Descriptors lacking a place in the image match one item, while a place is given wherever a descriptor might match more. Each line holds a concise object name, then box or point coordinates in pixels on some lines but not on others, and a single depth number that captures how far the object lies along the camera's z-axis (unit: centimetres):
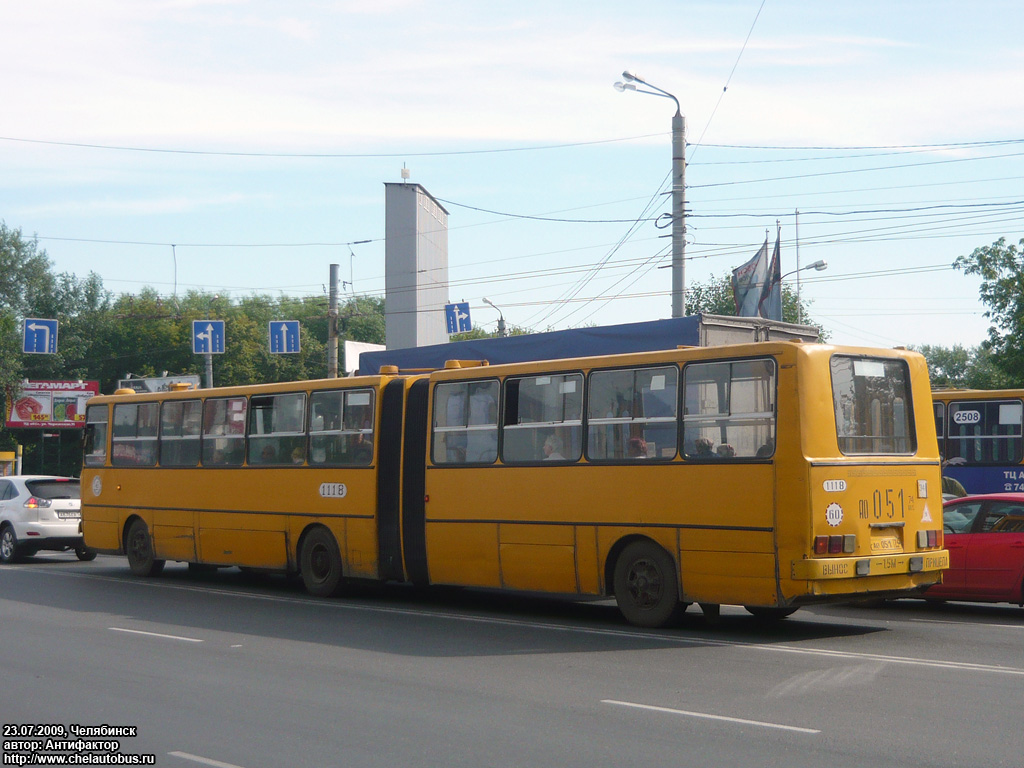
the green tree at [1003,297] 4256
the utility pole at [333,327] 3503
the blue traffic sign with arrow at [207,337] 3919
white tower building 5075
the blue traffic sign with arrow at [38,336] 3753
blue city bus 2266
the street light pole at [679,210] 2173
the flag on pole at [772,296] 2945
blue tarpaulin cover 1789
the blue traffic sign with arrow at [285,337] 3969
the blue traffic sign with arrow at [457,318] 4269
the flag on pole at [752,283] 2950
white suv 2338
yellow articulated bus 1134
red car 1369
